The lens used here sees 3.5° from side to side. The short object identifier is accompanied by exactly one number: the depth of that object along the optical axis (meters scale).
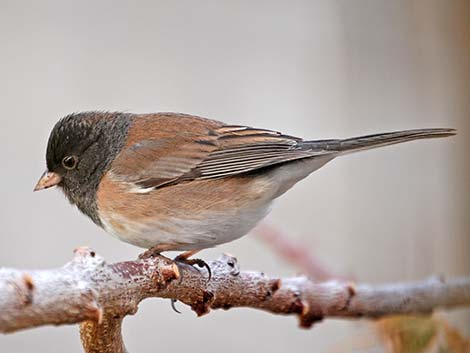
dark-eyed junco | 2.72
